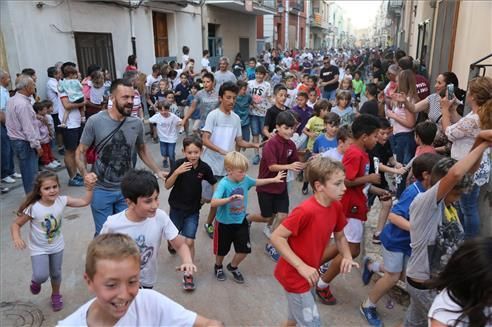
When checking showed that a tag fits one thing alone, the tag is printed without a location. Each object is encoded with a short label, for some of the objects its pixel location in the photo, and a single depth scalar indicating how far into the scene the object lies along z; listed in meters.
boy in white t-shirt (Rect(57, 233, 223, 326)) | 1.54
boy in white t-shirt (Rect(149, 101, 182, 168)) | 6.87
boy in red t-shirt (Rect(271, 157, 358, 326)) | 2.53
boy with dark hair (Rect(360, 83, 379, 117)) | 6.34
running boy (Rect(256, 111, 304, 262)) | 4.16
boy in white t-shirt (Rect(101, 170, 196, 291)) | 2.69
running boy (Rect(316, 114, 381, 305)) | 3.43
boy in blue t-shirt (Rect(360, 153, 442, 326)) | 2.87
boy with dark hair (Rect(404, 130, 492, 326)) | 2.48
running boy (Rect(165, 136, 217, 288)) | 3.81
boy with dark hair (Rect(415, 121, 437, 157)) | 4.00
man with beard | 3.53
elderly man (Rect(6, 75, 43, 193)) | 5.39
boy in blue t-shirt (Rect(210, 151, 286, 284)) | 3.72
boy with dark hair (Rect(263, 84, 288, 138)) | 5.77
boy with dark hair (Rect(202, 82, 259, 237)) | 4.75
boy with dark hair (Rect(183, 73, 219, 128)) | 6.69
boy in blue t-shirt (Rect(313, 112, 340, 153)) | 5.18
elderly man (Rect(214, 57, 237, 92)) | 8.76
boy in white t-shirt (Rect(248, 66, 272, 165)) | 7.61
